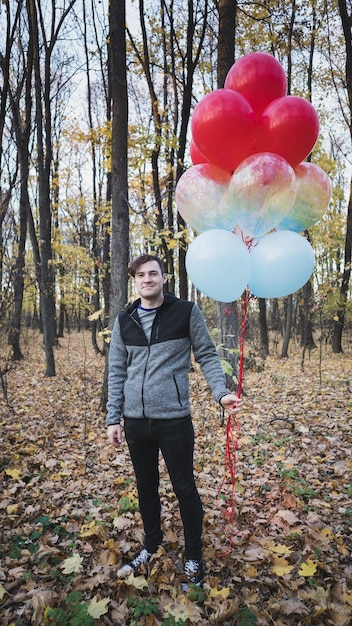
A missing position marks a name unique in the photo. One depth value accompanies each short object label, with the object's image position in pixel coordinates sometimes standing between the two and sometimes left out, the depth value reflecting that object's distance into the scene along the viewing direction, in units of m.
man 2.21
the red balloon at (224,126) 2.23
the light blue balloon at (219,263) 2.21
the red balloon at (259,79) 2.38
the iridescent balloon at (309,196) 2.58
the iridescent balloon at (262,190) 2.20
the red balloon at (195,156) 2.76
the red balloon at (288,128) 2.26
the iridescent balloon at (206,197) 2.52
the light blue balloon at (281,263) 2.29
